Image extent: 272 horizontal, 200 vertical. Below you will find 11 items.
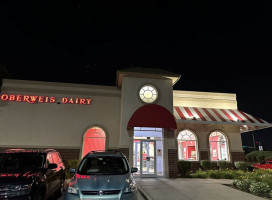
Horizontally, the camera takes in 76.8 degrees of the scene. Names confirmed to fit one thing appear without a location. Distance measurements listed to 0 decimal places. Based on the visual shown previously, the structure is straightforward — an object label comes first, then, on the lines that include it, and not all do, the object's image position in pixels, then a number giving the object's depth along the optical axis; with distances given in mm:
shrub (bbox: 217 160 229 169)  14648
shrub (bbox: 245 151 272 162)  26109
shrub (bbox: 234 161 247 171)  14368
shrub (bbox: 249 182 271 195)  7926
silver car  4551
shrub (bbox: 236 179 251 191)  8789
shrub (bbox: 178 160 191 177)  13211
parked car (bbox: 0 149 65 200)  4602
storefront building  12320
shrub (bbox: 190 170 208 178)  12492
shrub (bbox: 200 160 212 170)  14328
